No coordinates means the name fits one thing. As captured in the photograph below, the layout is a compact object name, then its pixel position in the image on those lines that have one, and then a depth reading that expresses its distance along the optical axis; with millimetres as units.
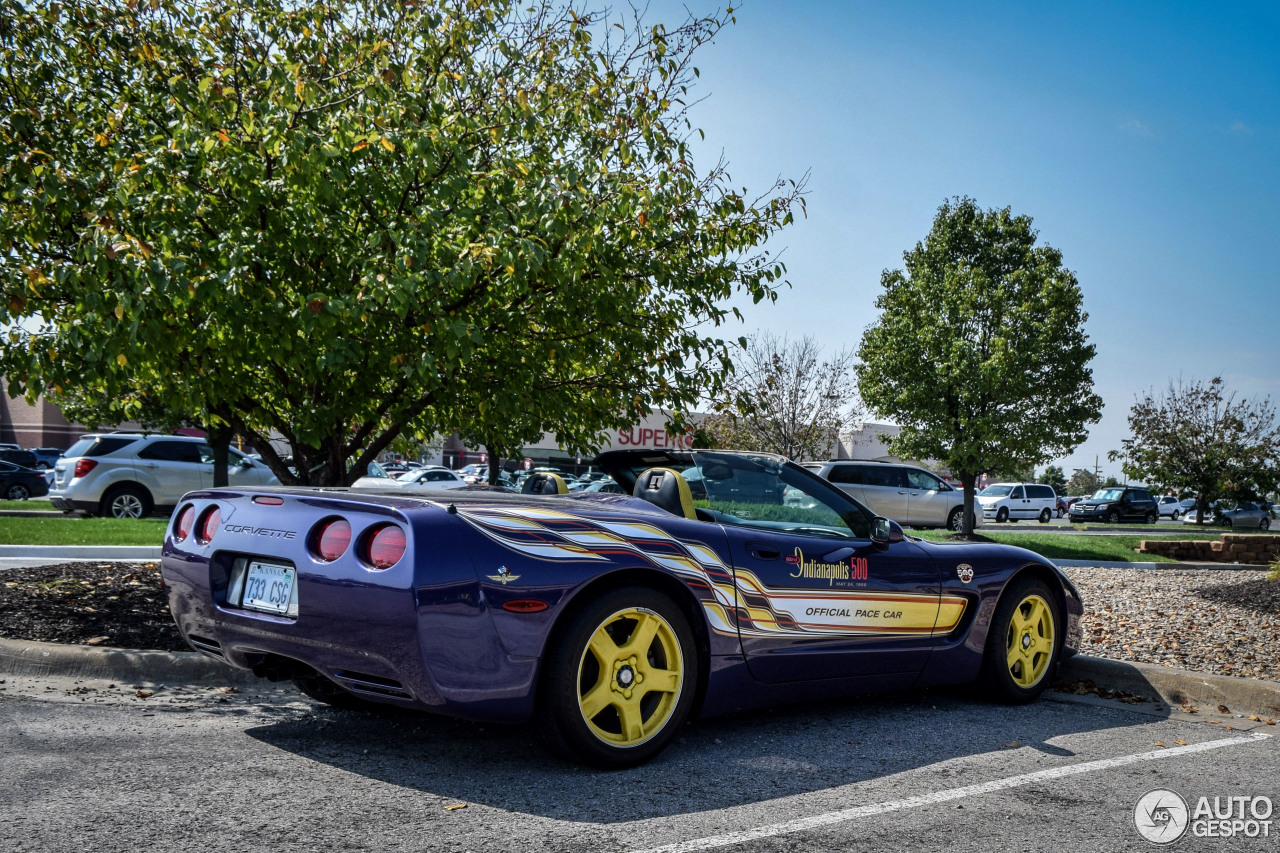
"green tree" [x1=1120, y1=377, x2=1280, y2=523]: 38219
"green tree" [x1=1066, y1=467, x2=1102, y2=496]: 104750
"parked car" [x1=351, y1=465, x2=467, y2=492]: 37031
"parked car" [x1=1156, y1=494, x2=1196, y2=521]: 55441
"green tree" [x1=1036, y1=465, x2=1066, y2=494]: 95250
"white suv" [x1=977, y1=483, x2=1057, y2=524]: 40750
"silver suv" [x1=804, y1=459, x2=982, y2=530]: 25112
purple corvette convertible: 3502
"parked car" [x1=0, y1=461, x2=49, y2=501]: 29109
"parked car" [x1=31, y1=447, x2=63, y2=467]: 41750
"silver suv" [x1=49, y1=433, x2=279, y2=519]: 18109
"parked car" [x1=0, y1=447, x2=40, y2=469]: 34891
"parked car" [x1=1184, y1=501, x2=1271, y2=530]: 39750
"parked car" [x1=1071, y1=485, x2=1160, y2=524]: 44375
